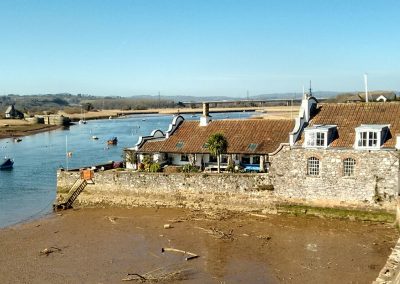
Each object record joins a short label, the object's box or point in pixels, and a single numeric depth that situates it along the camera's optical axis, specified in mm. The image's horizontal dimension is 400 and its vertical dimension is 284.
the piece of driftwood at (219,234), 27891
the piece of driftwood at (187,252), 25105
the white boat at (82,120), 164500
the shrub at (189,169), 35219
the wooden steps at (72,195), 36844
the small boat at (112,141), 86831
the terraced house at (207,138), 35562
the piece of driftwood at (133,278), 22422
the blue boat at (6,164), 61238
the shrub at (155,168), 35906
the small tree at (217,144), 34500
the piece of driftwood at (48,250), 27000
